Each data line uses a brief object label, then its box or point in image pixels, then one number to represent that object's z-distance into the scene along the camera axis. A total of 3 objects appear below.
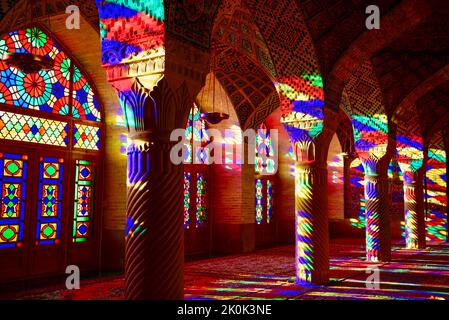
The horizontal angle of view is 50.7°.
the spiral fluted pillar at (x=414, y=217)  14.13
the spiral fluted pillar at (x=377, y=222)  10.48
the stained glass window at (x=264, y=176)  15.20
